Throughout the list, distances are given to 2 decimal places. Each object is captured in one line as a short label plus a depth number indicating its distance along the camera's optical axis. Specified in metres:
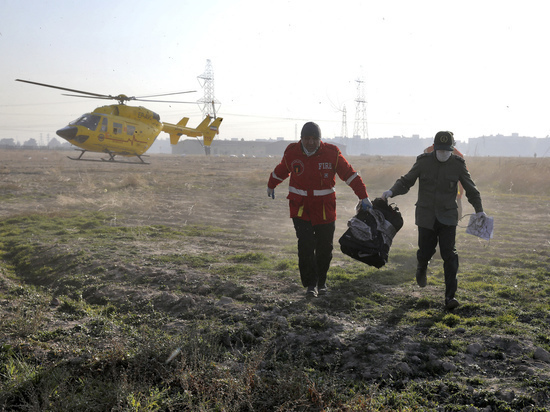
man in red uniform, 5.07
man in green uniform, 4.77
